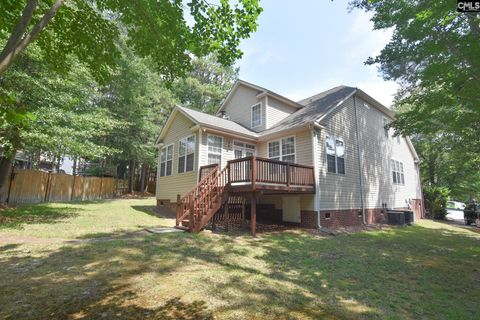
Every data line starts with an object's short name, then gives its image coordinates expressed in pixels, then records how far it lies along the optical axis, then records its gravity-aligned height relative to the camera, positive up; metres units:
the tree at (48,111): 10.18 +3.62
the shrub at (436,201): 23.05 -0.07
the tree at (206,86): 31.91 +13.59
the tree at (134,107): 24.59 +8.62
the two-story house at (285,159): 10.60 +2.10
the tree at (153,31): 4.84 +3.27
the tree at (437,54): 8.35 +5.23
